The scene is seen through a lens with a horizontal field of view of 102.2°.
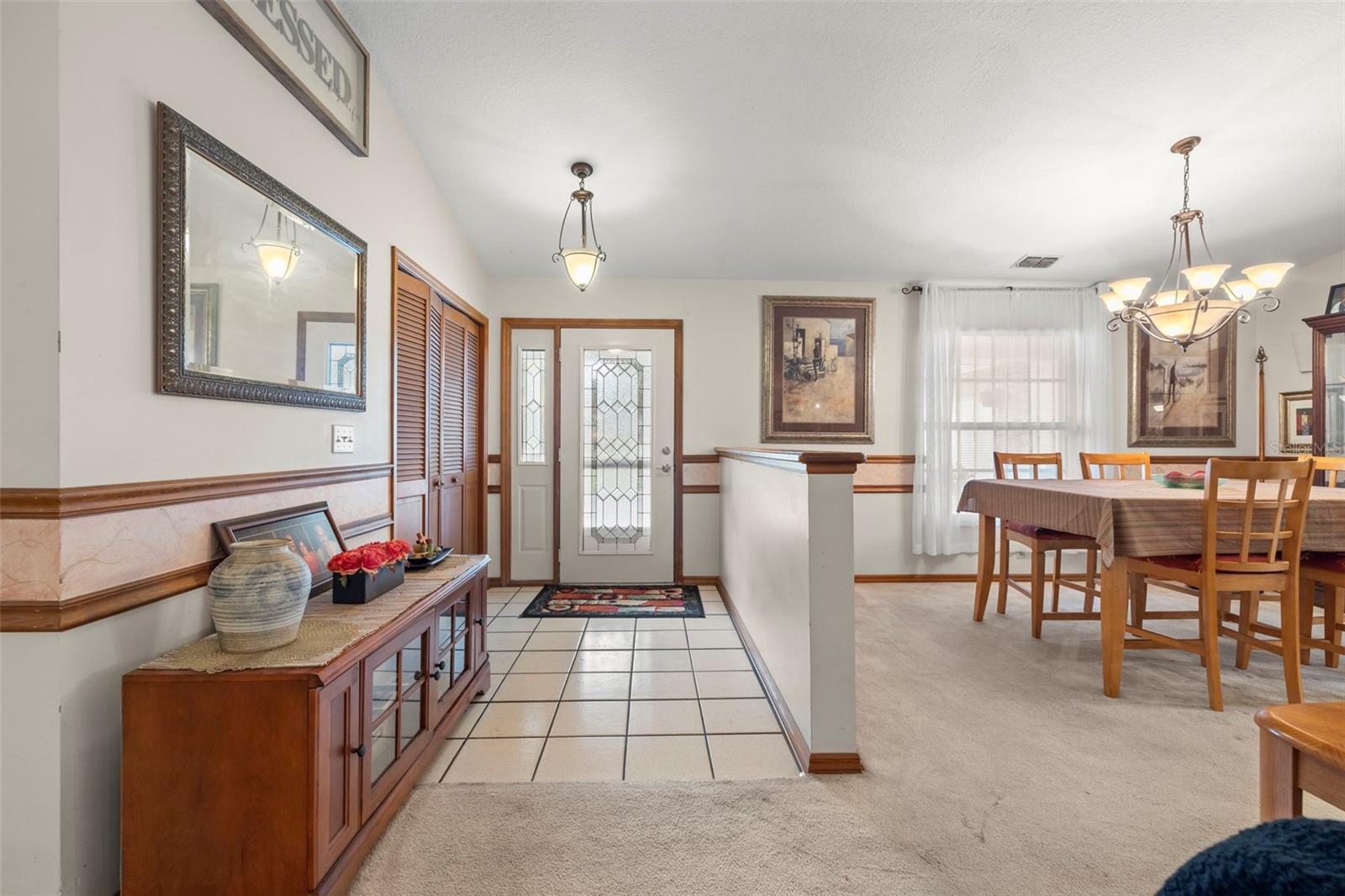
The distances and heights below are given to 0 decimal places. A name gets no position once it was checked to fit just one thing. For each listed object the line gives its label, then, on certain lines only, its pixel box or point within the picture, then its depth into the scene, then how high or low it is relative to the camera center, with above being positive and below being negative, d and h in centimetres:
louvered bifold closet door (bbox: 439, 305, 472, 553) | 343 +14
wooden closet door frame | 267 +67
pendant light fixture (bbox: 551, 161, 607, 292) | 295 +102
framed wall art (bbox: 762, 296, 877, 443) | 432 +62
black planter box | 174 -46
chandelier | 251 +75
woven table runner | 121 -49
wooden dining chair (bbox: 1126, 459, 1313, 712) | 217 -46
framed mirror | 138 +49
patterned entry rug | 358 -109
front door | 425 -8
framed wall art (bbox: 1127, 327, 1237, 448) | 440 +44
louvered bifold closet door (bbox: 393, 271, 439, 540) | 278 +22
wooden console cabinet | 116 -73
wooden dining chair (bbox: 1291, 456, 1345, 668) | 238 -73
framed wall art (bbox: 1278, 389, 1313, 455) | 399 +19
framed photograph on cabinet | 159 -28
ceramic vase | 128 -37
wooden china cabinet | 349 +42
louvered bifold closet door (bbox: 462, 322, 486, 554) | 385 +6
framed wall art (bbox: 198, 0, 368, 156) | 164 +136
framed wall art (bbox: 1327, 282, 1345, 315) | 379 +106
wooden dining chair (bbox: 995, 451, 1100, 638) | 300 -59
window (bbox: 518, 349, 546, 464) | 429 +34
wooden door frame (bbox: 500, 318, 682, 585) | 423 +25
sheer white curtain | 426 +48
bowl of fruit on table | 278 -17
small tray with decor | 219 -45
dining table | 227 -34
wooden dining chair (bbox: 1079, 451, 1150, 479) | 359 -9
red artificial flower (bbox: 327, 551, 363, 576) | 173 -38
